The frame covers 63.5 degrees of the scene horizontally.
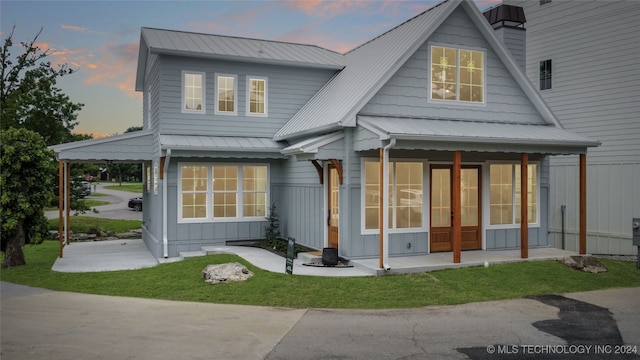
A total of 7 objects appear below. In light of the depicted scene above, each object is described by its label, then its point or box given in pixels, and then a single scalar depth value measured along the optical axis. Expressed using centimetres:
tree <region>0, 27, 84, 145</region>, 2394
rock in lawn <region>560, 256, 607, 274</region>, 1213
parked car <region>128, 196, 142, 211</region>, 3518
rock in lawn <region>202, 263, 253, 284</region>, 1084
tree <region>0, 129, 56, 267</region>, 1320
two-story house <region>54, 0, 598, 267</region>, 1251
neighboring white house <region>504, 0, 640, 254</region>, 1591
